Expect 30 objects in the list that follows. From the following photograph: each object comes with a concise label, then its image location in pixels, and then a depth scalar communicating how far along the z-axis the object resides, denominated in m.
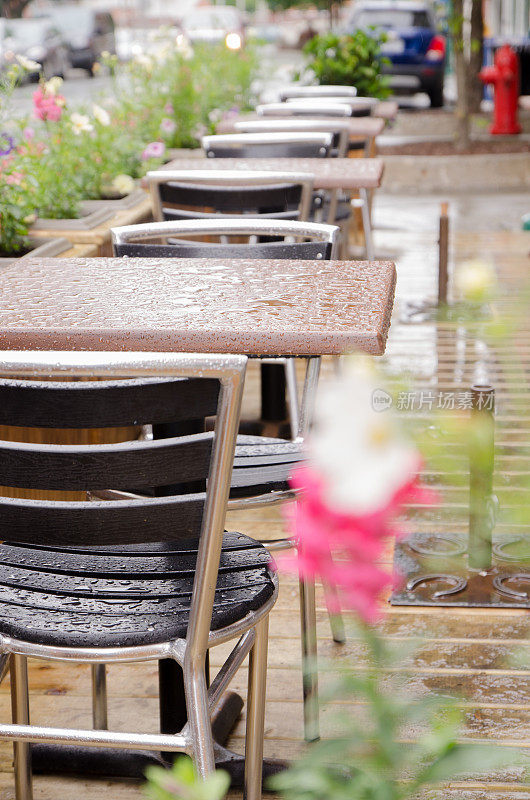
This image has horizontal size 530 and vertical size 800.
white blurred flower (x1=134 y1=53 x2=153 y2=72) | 6.15
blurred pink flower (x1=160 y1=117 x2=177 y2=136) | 6.05
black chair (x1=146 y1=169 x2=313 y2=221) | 3.30
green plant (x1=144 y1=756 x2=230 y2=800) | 0.60
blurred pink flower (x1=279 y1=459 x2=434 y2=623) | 0.63
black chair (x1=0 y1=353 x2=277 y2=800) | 1.30
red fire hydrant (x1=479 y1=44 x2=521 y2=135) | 11.86
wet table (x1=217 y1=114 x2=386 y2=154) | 5.07
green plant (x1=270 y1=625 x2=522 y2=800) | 0.69
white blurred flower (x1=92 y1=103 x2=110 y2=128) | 4.72
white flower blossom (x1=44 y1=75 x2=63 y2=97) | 4.61
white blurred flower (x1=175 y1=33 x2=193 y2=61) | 6.83
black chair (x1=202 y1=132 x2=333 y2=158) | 4.37
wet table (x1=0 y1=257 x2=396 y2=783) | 1.56
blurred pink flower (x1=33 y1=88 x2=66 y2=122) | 4.48
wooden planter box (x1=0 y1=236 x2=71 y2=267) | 3.34
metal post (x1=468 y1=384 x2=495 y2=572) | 1.73
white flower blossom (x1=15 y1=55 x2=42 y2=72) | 3.86
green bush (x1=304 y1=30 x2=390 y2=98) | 8.12
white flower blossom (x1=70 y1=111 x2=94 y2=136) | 4.53
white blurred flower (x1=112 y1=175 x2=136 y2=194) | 4.70
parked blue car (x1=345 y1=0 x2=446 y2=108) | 14.64
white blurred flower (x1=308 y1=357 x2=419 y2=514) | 0.62
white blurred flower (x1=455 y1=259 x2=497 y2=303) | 0.94
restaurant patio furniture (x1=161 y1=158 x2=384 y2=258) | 3.64
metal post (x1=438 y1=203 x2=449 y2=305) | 5.73
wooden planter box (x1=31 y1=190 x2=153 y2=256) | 3.77
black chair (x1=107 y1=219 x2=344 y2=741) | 1.96
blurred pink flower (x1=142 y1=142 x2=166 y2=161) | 5.07
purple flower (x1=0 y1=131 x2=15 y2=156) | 3.54
